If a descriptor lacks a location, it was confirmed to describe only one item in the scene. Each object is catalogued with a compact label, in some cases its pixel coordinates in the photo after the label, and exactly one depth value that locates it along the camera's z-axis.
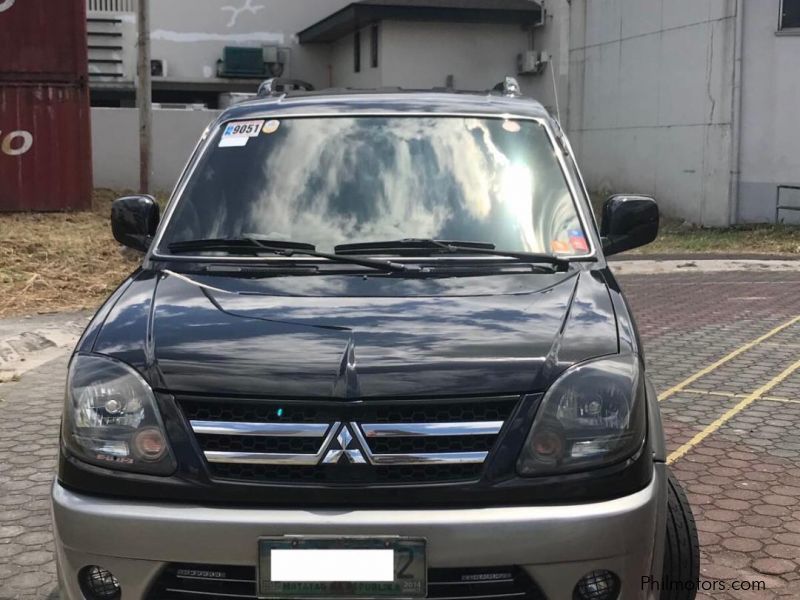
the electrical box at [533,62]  23.59
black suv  2.49
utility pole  16.17
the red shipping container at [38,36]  15.67
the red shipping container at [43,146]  15.90
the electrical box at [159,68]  26.72
